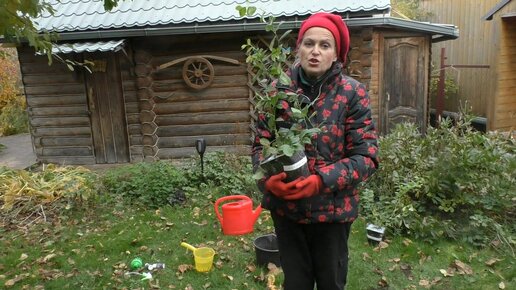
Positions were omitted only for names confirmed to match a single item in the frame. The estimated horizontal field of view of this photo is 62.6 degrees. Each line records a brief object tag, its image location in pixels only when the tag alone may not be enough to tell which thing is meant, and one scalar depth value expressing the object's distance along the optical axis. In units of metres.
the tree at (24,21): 2.55
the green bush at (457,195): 4.18
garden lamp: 5.55
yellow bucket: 3.70
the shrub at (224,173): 5.50
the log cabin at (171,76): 7.11
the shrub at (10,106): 13.07
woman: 2.02
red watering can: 4.28
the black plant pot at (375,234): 4.12
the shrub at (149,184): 5.52
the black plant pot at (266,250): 3.63
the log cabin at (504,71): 8.84
